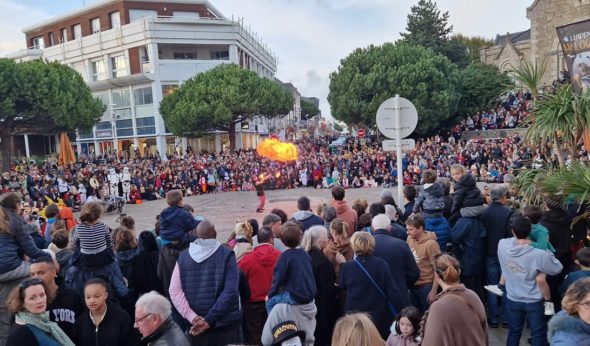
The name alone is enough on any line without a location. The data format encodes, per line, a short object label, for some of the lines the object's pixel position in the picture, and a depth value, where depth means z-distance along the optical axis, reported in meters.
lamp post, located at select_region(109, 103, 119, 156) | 39.38
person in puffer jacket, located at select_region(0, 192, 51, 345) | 4.63
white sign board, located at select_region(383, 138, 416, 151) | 7.45
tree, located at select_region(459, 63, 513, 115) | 34.75
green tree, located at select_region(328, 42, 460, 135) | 31.58
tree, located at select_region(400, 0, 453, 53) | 52.88
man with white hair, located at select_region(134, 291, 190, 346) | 3.25
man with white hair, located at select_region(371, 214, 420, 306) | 4.51
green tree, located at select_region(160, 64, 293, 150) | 32.81
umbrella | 25.66
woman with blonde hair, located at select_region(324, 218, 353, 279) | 5.07
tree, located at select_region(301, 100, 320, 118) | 99.12
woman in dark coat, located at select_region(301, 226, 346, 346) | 4.77
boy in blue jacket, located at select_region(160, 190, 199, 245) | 5.57
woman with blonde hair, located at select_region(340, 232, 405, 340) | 4.22
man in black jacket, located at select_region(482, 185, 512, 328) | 5.77
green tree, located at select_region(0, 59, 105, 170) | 27.56
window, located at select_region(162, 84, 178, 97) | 40.66
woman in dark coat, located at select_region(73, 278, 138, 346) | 3.55
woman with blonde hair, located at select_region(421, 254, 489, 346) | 3.16
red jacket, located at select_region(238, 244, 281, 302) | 4.80
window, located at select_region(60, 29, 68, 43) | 46.25
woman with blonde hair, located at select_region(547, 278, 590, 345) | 2.87
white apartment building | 39.97
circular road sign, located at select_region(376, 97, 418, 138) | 7.41
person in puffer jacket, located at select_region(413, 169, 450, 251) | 5.94
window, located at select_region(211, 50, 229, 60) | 43.03
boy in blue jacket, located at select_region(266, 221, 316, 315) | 4.17
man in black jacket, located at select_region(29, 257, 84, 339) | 3.92
